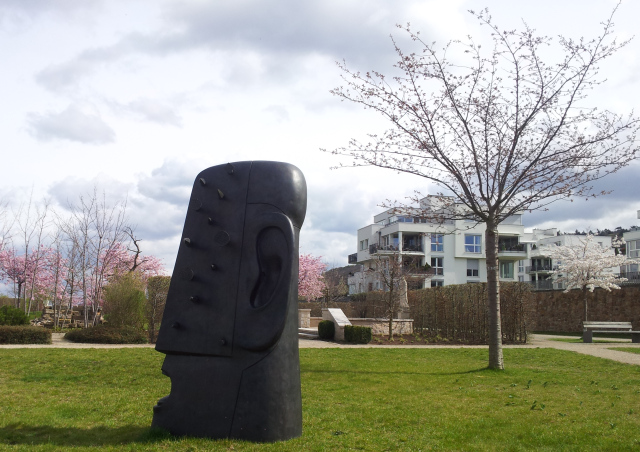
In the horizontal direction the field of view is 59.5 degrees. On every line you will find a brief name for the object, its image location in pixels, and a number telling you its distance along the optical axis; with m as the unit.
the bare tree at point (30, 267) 28.69
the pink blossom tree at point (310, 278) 46.38
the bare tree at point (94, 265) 21.89
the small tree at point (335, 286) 43.99
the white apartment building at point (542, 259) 67.31
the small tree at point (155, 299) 17.86
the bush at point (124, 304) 18.38
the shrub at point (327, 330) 20.34
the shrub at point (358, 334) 18.80
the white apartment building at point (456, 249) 57.50
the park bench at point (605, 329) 20.62
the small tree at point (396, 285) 20.39
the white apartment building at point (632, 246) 50.72
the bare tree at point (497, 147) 11.23
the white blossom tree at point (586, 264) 29.59
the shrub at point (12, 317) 18.44
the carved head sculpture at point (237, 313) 4.96
